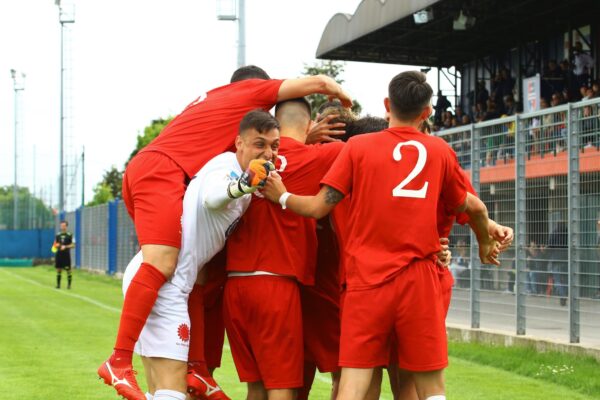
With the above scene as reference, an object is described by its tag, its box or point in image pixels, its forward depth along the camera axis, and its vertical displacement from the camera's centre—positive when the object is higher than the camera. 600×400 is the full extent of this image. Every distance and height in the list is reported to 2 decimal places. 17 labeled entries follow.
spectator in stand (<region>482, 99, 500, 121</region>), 27.95 +2.80
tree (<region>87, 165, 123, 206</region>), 91.94 +2.61
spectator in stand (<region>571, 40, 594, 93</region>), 24.39 +3.53
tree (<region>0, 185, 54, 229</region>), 62.91 +0.09
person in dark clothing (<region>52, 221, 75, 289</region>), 31.42 -1.20
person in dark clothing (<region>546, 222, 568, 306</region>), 12.93 -0.54
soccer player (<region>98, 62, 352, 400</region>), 6.08 +0.26
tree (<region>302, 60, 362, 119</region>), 49.13 +6.96
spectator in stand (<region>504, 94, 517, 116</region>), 27.23 +2.91
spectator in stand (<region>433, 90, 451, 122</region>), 32.60 +3.45
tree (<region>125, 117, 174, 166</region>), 85.38 +6.81
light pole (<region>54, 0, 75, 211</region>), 50.38 +7.22
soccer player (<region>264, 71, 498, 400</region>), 5.77 -0.18
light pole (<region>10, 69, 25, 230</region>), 61.88 +1.78
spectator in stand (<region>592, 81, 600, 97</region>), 20.94 +2.54
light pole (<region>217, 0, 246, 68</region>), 19.75 +3.88
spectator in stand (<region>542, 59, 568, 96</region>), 24.89 +3.27
